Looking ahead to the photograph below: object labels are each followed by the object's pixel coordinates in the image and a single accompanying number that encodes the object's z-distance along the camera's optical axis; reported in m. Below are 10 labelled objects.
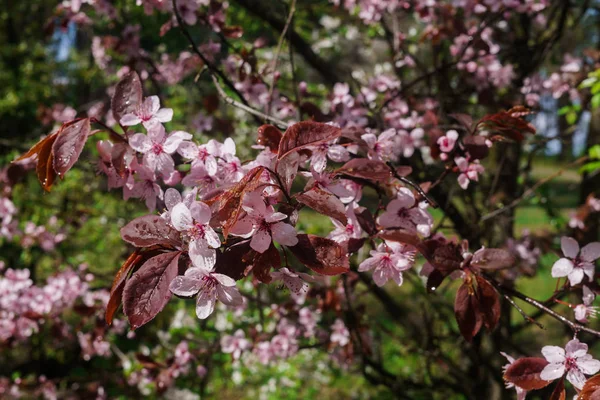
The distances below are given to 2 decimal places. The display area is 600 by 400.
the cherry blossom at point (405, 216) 0.45
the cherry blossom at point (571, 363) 0.43
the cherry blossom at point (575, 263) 0.46
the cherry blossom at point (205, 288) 0.41
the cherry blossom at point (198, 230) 0.41
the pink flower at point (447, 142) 0.50
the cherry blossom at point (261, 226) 0.41
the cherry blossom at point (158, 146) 0.45
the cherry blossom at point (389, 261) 0.45
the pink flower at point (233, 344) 0.71
